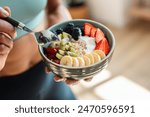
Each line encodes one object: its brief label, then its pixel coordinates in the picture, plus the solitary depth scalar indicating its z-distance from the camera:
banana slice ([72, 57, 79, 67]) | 0.62
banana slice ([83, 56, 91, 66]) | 0.62
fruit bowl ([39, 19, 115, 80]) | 0.62
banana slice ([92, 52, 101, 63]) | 0.63
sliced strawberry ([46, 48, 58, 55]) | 0.65
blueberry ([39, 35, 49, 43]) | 0.66
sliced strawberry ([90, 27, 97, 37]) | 0.68
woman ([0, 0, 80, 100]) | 0.75
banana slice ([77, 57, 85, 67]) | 0.62
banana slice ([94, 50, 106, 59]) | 0.64
